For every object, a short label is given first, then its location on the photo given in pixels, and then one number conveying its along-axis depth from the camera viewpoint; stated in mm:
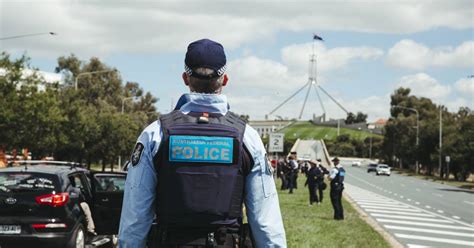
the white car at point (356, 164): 116250
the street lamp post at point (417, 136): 87594
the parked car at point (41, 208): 9539
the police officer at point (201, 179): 3242
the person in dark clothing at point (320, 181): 23500
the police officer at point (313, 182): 23438
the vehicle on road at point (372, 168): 86294
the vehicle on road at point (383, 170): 77188
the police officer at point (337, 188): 18281
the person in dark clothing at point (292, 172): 30753
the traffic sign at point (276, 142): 38312
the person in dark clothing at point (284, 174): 33094
